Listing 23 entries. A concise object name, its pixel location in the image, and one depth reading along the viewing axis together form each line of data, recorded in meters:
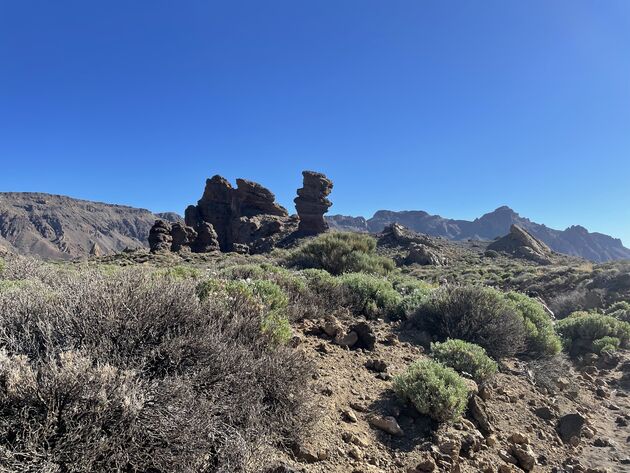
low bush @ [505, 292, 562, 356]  7.58
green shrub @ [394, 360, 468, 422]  4.12
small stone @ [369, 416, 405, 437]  3.85
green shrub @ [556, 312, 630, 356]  9.01
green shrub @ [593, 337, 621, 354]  8.55
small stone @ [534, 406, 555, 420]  5.21
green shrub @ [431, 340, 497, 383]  5.42
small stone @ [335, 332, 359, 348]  5.79
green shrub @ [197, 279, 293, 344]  4.62
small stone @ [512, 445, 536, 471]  4.10
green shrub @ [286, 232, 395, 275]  16.25
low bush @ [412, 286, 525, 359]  6.92
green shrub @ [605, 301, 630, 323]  11.77
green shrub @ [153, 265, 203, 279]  7.83
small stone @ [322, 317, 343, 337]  6.03
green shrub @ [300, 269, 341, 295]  8.04
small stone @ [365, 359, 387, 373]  5.21
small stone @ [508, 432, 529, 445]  4.43
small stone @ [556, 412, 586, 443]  4.88
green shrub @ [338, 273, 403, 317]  8.02
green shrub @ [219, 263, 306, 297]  7.59
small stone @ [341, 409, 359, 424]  3.87
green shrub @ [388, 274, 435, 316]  7.89
